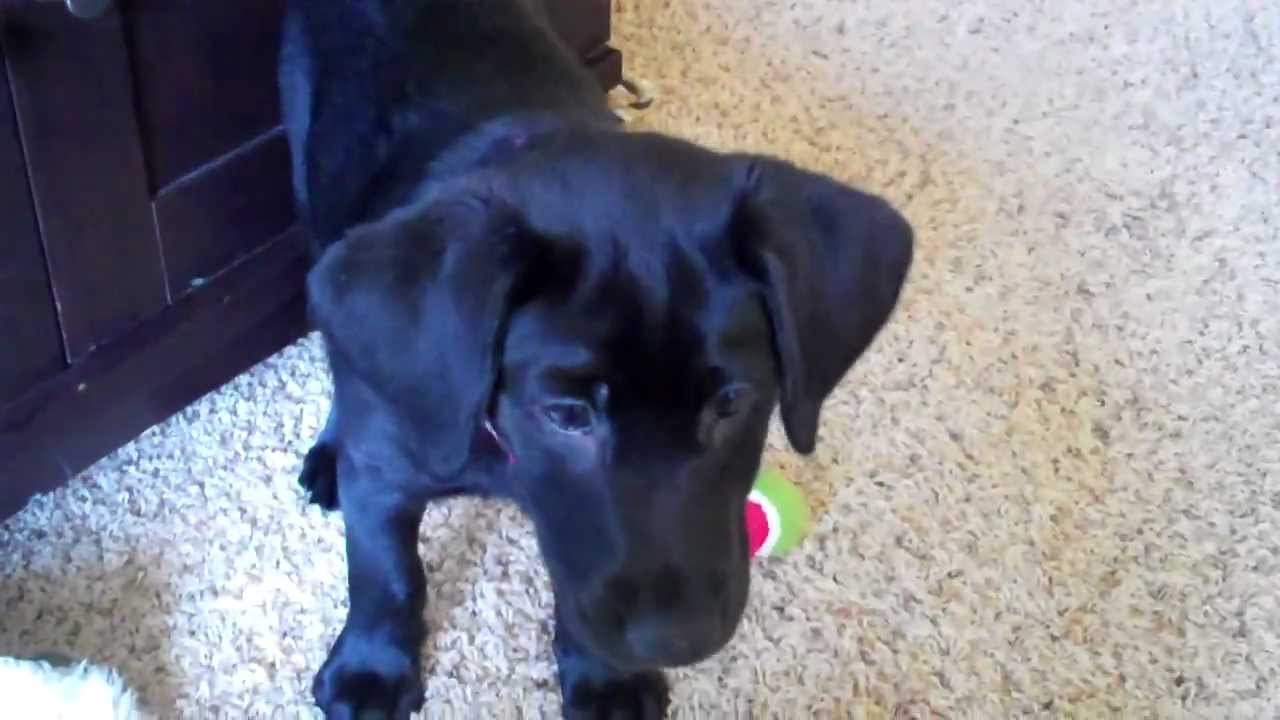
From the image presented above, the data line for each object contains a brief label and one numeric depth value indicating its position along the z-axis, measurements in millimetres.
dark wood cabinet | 1418
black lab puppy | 1076
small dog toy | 1621
